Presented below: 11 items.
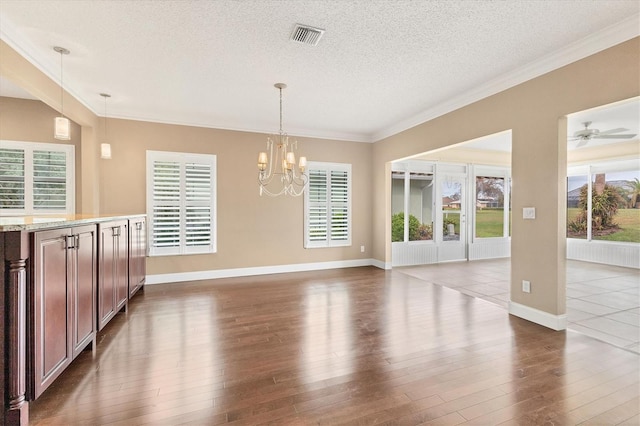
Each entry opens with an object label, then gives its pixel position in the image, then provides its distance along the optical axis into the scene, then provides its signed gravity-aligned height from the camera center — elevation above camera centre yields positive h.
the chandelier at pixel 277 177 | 5.80 +0.69
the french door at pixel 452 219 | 7.20 -0.16
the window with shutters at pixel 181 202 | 5.08 +0.18
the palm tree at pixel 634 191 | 6.63 +0.48
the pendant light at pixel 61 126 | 2.92 +0.84
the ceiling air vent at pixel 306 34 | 2.68 +1.64
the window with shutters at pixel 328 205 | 6.14 +0.15
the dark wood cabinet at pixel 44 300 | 1.63 -0.58
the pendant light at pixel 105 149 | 4.14 +0.87
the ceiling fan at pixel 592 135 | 4.90 +1.30
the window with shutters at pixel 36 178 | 4.47 +0.52
